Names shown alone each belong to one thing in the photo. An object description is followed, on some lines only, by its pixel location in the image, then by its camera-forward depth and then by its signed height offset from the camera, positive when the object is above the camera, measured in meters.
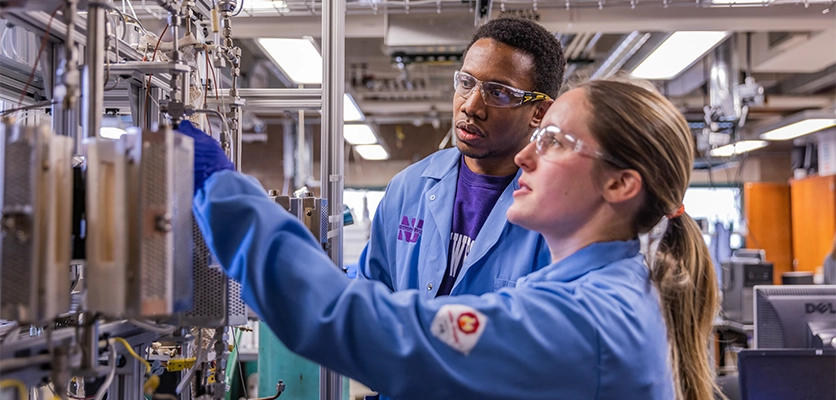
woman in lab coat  0.90 -0.14
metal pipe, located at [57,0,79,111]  0.80 +0.18
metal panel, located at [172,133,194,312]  0.84 -0.02
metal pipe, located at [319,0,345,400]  1.78 +0.23
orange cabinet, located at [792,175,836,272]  7.93 -0.17
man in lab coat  1.53 +0.07
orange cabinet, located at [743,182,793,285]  9.18 -0.21
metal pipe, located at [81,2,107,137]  0.87 +0.20
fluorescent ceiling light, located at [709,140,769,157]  6.52 +0.65
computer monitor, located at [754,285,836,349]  2.21 -0.40
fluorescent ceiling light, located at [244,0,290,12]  2.68 +0.91
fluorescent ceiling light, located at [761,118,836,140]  5.37 +0.73
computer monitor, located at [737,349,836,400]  1.90 -0.52
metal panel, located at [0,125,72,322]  0.74 -0.02
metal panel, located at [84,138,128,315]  0.78 -0.04
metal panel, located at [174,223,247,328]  1.06 -0.15
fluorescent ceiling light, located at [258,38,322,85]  2.91 +0.77
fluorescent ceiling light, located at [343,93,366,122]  3.37 +0.61
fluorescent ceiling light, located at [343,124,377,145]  5.11 +0.66
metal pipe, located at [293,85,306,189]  2.12 +0.29
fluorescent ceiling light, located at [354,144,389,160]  7.04 +0.68
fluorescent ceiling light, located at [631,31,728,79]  3.05 +0.83
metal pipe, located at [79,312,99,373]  0.84 -0.19
